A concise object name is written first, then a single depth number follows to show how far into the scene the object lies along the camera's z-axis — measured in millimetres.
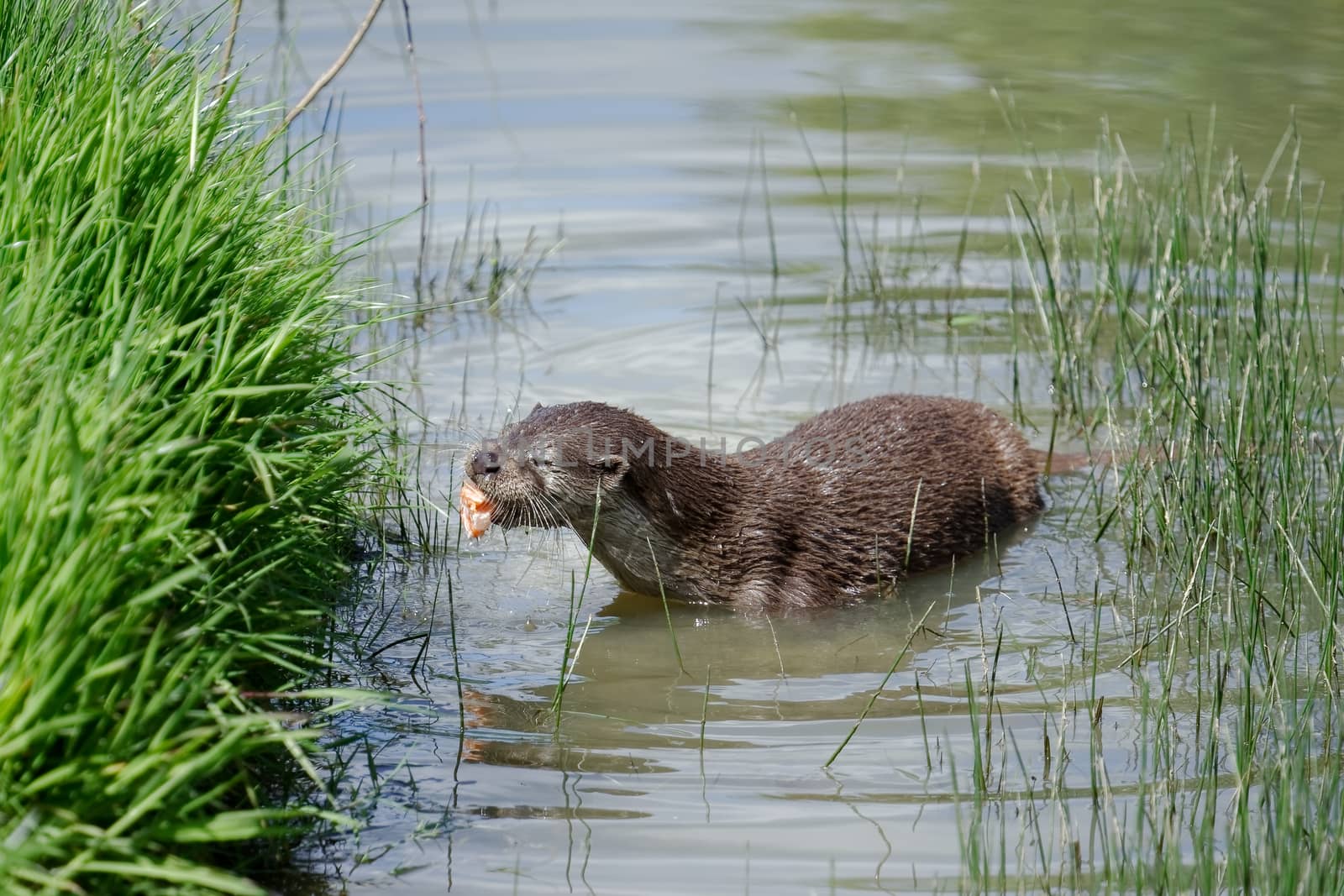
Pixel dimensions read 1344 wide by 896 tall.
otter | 10227
